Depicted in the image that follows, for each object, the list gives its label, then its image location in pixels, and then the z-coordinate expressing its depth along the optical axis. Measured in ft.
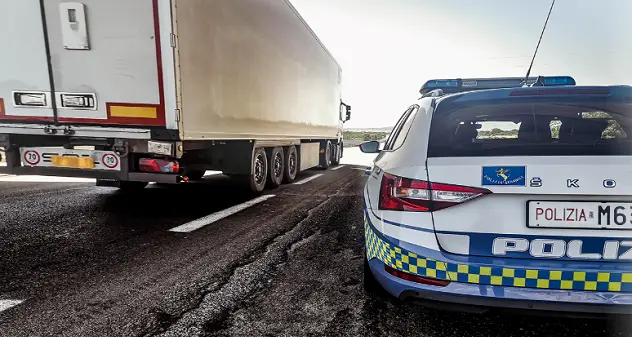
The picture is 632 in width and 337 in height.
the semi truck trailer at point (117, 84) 13.91
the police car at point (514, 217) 5.81
